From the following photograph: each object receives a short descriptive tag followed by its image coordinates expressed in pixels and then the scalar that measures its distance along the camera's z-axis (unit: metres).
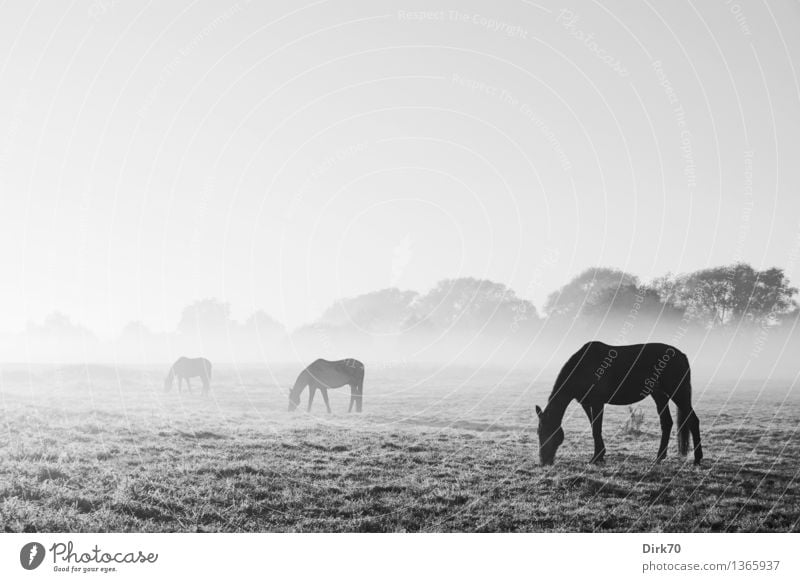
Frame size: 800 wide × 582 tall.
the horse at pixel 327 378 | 22.94
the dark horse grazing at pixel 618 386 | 13.82
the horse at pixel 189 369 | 28.34
